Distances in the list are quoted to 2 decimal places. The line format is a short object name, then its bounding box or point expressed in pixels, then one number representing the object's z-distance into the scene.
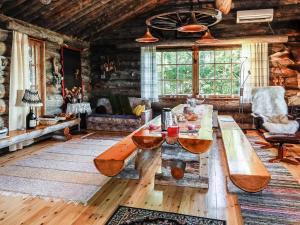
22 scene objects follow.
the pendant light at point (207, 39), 4.01
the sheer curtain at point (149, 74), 6.65
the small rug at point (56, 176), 2.76
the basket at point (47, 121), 5.03
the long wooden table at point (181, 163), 2.62
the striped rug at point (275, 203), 2.23
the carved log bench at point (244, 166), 2.01
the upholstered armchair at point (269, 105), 5.33
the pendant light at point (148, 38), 4.09
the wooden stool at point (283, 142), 3.73
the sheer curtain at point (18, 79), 4.55
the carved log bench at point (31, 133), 3.91
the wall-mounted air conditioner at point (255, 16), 5.66
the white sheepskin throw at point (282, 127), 4.76
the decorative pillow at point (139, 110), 6.13
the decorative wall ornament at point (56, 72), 5.75
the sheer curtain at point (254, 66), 6.00
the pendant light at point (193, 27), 3.13
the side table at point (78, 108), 5.80
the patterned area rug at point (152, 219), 2.16
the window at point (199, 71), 6.47
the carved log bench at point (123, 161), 2.36
